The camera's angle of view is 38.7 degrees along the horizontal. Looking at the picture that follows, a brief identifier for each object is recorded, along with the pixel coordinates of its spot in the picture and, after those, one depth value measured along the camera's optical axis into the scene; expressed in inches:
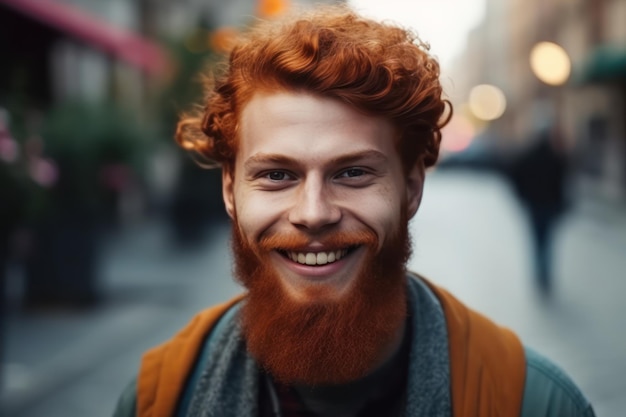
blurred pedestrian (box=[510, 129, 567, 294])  399.9
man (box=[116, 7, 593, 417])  73.0
